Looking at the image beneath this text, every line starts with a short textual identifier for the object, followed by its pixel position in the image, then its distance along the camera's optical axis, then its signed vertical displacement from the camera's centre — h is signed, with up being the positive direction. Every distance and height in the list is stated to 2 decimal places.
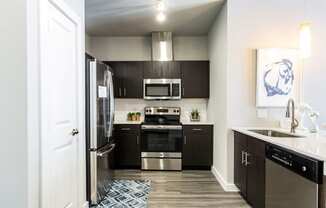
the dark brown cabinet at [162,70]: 5.34 +0.62
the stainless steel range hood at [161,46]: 5.36 +1.10
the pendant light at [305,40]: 3.31 +0.76
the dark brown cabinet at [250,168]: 2.79 -0.80
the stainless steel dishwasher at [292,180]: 1.69 -0.59
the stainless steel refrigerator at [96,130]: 3.22 -0.37
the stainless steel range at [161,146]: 5.05 -0.86
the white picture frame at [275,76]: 3.74 +0.35
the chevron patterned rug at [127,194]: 3.35 -1.30
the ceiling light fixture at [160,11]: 3.80 +1.39
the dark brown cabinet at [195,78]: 5.33 +0.46
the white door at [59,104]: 2.12 -0.03
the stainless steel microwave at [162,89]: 5.33 +0.24
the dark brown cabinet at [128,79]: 5.36 +0.44
